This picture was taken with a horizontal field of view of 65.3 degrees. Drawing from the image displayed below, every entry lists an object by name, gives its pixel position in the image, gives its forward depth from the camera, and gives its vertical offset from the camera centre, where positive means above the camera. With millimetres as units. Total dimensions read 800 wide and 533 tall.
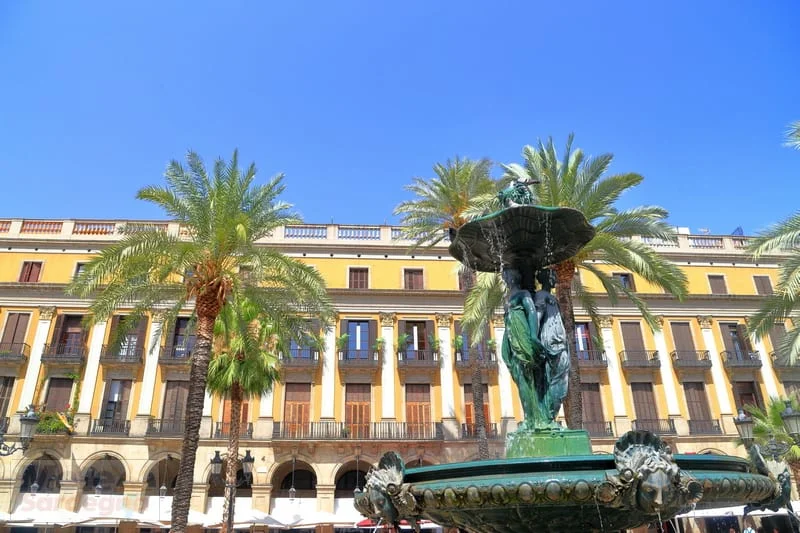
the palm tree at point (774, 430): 19906 +2338
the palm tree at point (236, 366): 20594 +4804
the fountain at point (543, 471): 4453 +262
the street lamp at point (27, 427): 13234 +1839
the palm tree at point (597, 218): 17391 +7823
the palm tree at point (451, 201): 23141 +11011
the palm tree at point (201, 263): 15688 +6276
